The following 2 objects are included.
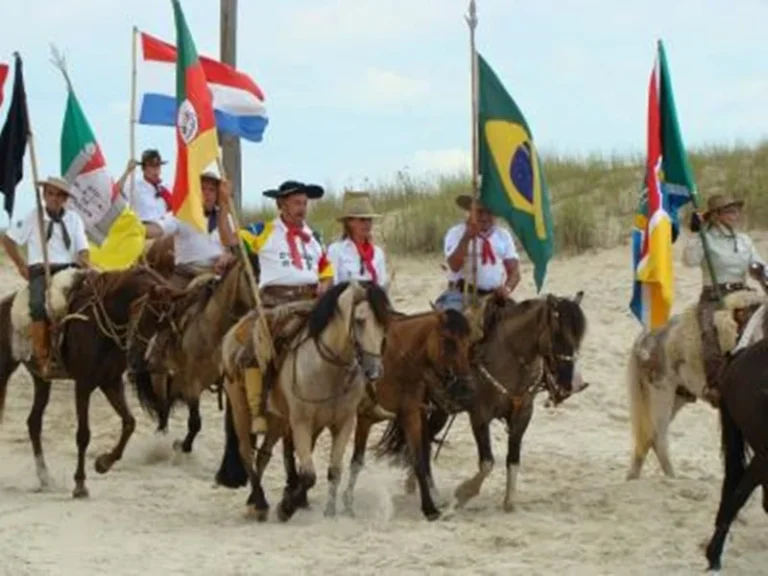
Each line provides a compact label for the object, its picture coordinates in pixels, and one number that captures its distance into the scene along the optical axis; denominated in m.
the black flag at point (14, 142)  16.27
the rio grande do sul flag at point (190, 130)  14.38
